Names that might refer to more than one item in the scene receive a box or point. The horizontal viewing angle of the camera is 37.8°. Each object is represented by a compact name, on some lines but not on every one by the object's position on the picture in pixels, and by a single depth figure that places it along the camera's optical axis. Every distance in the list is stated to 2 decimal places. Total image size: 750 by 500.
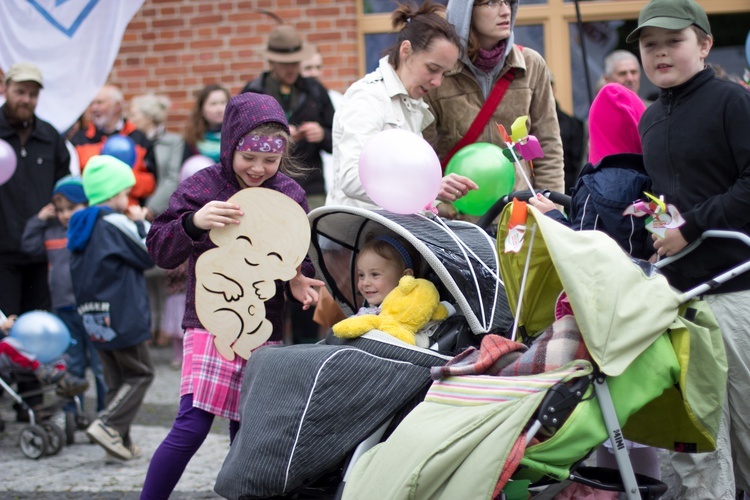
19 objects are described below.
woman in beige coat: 4.74
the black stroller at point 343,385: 3.43
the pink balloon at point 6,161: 6.83
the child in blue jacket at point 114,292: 5.98
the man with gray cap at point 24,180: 7.12
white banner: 6.85
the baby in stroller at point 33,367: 6.36
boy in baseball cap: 3.62
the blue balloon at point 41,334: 6.29
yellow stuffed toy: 3.68
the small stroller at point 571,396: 3.05
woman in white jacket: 4.38
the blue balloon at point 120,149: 7.74
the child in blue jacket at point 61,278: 7.02
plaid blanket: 3.26
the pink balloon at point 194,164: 7.71
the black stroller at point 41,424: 6.11
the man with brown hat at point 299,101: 7.36
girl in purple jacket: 4.09
